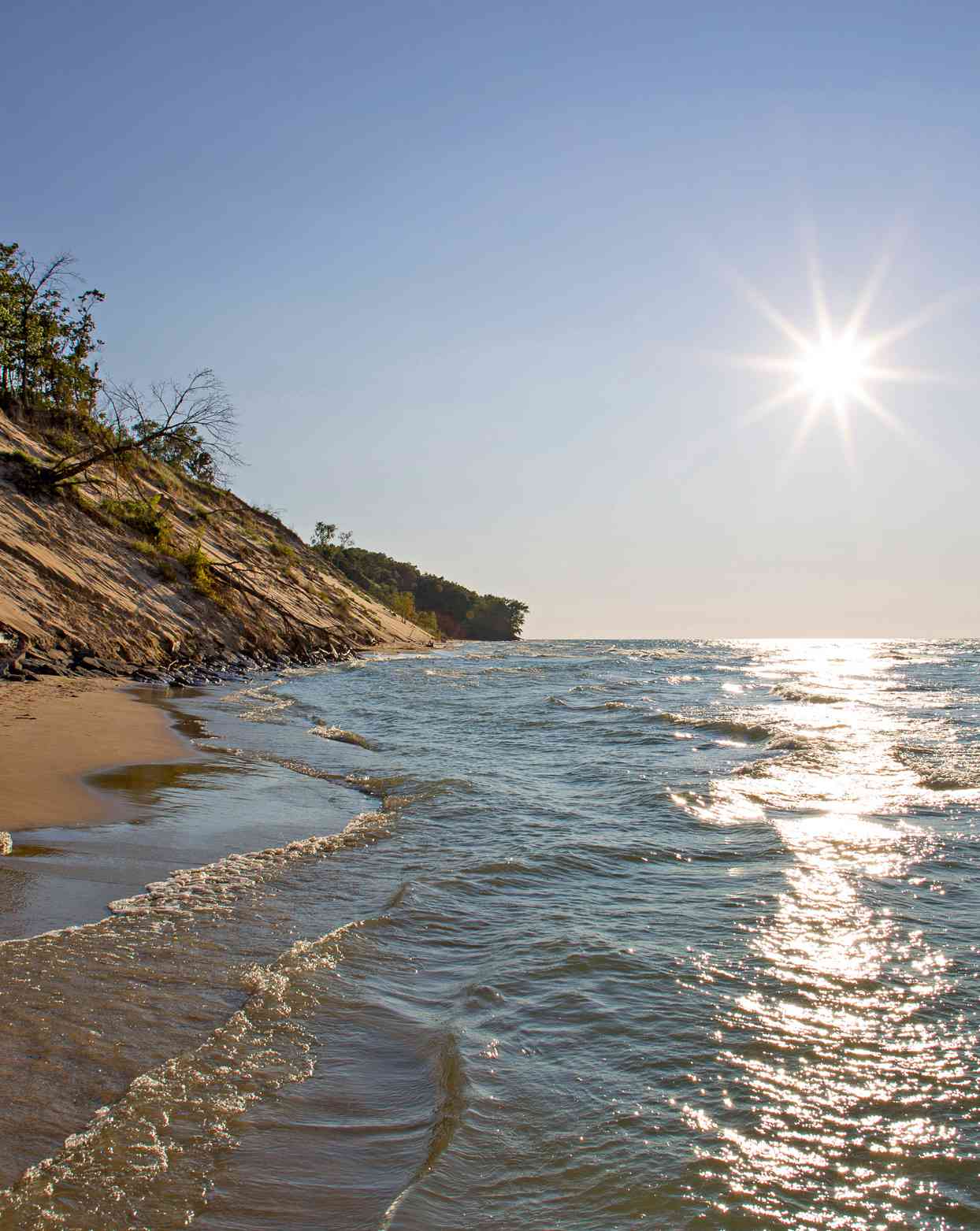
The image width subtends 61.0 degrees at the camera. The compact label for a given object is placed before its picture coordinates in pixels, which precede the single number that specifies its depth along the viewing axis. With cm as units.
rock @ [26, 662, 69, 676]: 1499
